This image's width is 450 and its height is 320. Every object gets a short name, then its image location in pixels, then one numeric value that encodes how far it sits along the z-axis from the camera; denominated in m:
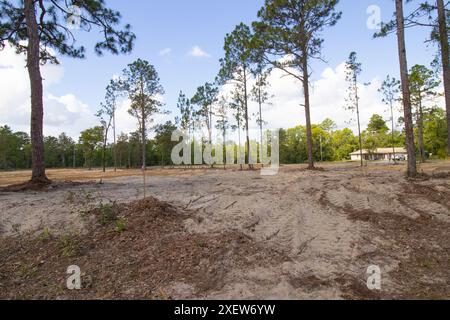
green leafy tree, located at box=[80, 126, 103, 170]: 43.12
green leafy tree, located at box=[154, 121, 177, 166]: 40.34
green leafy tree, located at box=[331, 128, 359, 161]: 67.94
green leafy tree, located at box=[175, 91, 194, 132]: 35.97
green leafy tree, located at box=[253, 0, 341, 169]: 14.62
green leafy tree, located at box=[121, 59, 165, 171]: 30.12
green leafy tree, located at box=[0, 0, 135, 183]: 8.87
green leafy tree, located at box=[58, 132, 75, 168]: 74.50
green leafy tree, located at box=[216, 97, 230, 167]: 29.95
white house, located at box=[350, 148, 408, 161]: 68.88
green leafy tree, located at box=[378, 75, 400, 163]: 27.96
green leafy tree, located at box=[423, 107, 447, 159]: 32.45
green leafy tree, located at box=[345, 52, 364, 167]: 25.42
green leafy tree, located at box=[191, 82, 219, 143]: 31.56
